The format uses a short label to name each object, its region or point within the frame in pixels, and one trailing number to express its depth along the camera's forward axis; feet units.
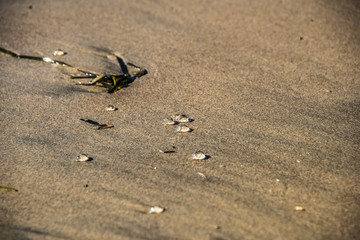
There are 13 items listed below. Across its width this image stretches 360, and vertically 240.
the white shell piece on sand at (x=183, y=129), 13.94
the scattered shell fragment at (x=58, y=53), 18.57
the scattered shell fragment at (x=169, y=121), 14.32
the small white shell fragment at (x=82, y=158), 12.41
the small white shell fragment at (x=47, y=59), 18.04
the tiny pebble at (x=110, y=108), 14.98
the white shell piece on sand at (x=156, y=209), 10.64
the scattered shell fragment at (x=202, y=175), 11.89
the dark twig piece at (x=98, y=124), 14.05
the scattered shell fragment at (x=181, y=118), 14.50
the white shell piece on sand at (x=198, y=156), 12.60
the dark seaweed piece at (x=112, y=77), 16.55
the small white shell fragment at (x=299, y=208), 10.80
